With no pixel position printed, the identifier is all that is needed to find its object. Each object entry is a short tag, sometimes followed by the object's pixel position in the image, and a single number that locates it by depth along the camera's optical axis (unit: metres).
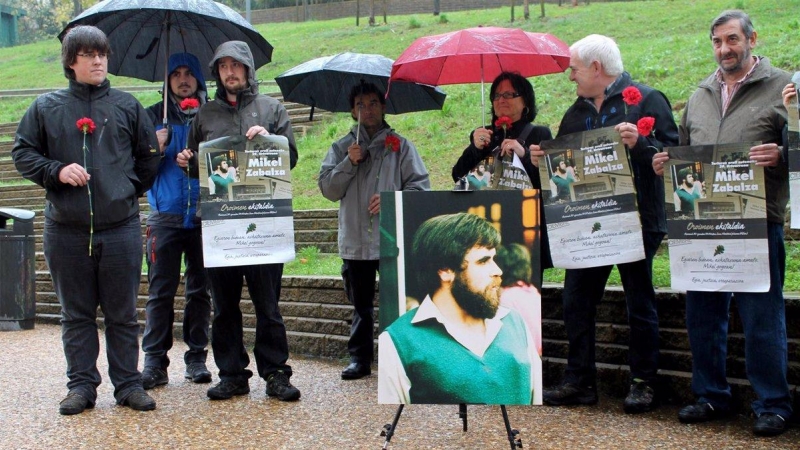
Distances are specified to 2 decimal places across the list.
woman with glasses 5.86
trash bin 10.06
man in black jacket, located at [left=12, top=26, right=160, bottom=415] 5.56
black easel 4.46
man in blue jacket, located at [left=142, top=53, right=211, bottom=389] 6.30
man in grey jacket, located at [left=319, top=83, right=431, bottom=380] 6.39
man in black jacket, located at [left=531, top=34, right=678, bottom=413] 5.34
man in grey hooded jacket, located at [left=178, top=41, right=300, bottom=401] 5.87
